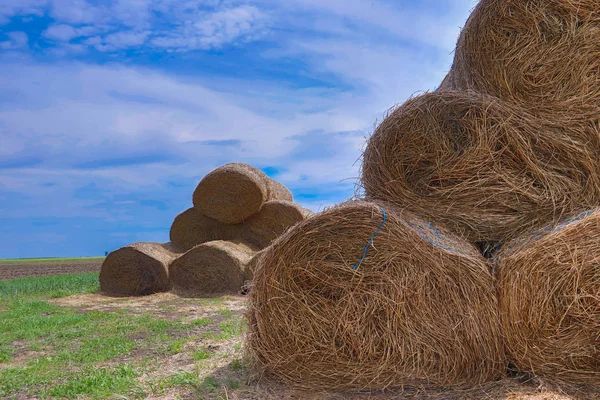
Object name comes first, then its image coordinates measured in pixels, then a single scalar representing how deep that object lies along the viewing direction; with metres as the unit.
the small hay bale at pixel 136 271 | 9.89
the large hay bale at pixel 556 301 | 3.38
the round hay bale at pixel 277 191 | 10.98
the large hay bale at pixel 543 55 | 3.93
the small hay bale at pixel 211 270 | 9.18
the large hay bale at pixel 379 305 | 3.43
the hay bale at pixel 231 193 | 10.27
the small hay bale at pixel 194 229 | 11.11
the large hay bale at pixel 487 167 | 3.71
